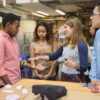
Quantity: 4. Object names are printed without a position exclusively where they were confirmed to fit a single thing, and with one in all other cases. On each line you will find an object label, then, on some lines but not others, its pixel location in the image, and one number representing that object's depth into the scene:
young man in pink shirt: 1.51
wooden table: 1.13
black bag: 1.04
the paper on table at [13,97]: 1.10
